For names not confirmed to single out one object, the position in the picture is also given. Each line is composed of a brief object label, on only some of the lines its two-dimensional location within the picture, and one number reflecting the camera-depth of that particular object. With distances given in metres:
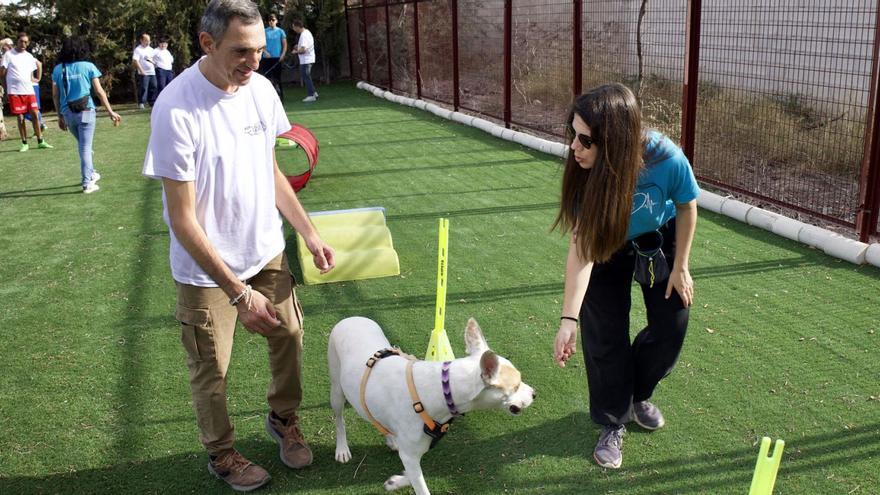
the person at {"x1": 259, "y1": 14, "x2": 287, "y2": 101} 17.33
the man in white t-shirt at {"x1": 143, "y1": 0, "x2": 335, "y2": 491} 2.75
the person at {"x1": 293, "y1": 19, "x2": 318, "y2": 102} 18.16
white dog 2.95
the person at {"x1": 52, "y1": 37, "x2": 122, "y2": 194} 8.78
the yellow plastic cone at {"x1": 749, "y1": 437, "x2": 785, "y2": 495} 1.57
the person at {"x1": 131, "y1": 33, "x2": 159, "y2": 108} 17.58
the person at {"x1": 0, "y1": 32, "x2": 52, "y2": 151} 13.02
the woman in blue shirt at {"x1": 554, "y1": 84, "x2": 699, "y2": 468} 2.87
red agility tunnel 8.39
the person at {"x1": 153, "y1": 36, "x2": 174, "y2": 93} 18.02
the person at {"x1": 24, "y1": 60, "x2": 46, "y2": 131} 13.52
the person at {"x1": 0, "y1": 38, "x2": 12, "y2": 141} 14.84
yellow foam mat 5.87
